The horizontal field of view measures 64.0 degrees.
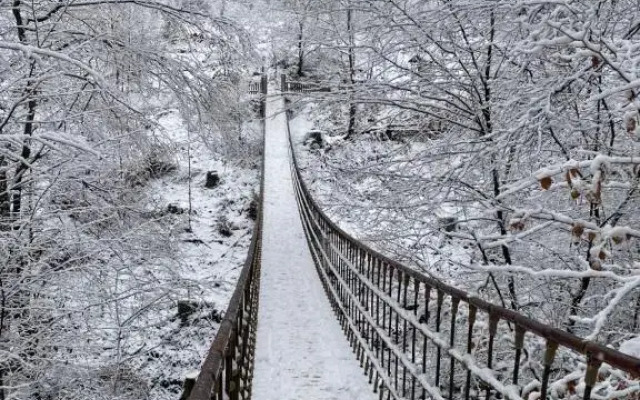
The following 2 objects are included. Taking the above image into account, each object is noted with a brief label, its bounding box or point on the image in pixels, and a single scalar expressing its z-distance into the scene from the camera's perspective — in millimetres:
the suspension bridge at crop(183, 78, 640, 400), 2189
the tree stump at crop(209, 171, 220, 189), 26062
